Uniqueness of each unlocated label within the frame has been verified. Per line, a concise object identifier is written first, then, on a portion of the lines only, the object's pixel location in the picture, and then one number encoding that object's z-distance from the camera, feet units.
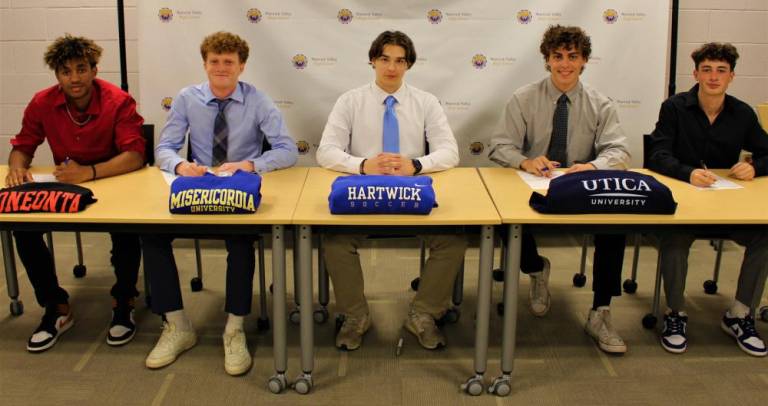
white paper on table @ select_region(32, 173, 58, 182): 8.75
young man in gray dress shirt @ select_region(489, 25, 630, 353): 9.21
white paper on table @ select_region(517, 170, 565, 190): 8.43
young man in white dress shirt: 8.45
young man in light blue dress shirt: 8.26
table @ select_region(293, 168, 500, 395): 7.10
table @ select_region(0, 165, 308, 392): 7.13
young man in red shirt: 8.86
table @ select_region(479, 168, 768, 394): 7.16
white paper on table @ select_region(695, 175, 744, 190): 8.41
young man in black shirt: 8.77
